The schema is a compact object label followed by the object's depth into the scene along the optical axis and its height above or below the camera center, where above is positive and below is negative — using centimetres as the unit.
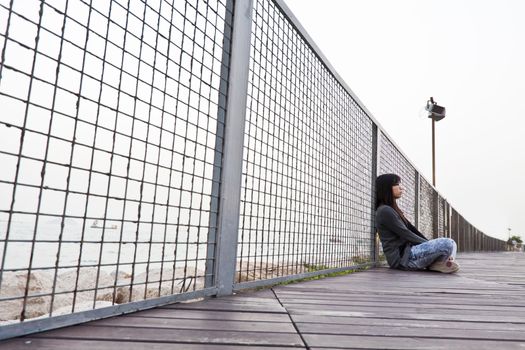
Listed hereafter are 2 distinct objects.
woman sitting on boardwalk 387 -7
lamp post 1292 +416
